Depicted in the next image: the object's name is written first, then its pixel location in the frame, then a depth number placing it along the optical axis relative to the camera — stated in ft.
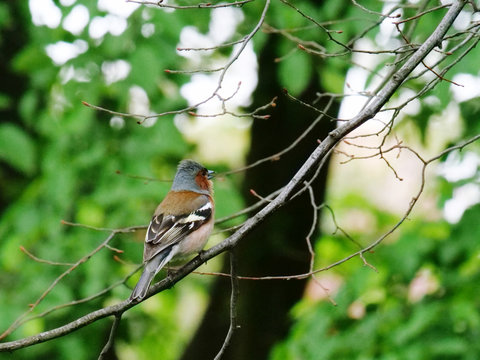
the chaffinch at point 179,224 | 29.60
